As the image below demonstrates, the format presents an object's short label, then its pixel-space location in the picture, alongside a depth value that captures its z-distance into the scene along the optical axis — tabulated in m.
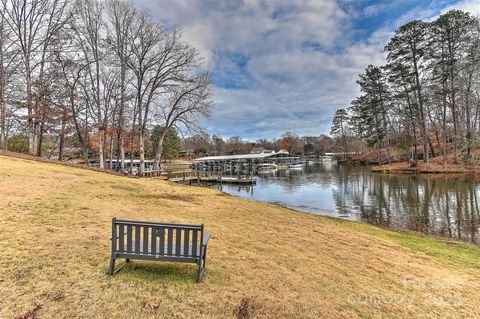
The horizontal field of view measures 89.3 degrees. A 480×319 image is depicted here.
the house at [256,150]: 102.69
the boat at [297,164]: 61.64
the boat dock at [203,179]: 25.12
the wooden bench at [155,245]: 3.60
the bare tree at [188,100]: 22.83
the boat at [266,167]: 56.38
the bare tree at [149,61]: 20.48
